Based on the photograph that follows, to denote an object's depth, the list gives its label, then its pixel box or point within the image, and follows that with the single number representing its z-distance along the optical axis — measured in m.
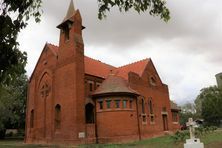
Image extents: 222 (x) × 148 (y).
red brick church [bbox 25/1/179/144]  30.58
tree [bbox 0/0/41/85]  4.45
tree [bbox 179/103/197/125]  113.62
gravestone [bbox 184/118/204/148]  15.42
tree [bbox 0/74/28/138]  44.38
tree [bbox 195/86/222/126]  70.94
